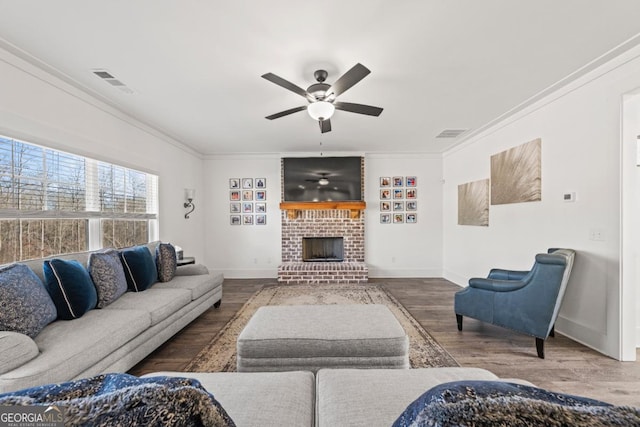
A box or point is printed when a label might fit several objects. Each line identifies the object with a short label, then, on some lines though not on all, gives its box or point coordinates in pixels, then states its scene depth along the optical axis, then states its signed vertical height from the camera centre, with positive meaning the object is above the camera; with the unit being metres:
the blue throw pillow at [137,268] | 2.78 -0.60
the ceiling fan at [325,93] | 2.07 +1.06
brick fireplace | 5.41 -0.31
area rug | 2.28 -1.31
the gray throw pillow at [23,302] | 1.58 -0.57
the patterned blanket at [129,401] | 0.47 -0.38
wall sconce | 4.82 +0.26
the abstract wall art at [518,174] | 3.12 +0.48
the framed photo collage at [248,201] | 5.57 +0.24
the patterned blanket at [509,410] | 0.47 -0.37
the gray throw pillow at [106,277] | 2.31 -0.58
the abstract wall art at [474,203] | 4.07 +0.14
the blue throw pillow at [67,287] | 1.98 -0.58
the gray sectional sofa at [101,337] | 1.38 -0.83
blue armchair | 2.33 -0.83
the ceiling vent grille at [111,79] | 2.43 +1.29
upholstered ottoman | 1.77 -0.92
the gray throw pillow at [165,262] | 3.21 -0.61
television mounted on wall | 5.37 +0.67
